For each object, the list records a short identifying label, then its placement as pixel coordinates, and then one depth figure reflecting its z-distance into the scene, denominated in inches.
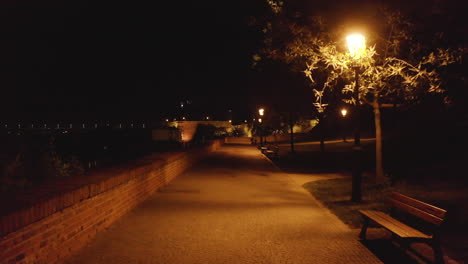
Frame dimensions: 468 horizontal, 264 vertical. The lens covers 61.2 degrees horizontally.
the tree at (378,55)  459.8
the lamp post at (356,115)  366.9
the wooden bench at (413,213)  206.4
